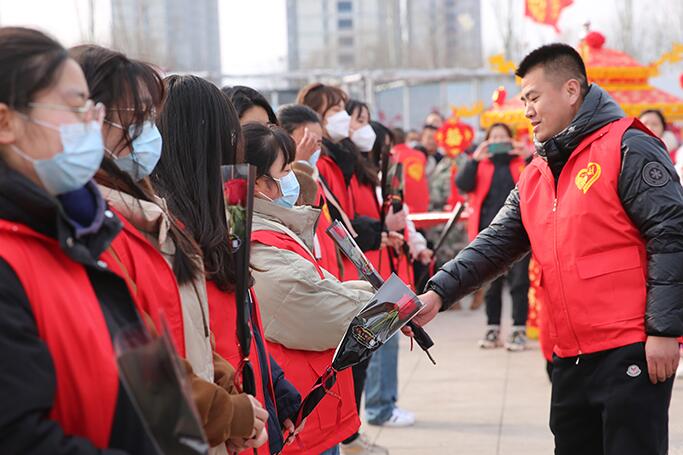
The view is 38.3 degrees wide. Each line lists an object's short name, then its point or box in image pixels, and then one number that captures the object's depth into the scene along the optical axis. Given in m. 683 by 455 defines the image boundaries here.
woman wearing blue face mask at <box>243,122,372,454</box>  3.28
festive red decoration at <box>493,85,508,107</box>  9.67
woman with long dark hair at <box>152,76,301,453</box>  2.63
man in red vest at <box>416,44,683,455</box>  3.38
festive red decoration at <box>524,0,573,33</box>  9.59
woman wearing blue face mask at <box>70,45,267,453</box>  2.23
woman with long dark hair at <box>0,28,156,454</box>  1.73
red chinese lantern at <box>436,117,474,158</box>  11.65
